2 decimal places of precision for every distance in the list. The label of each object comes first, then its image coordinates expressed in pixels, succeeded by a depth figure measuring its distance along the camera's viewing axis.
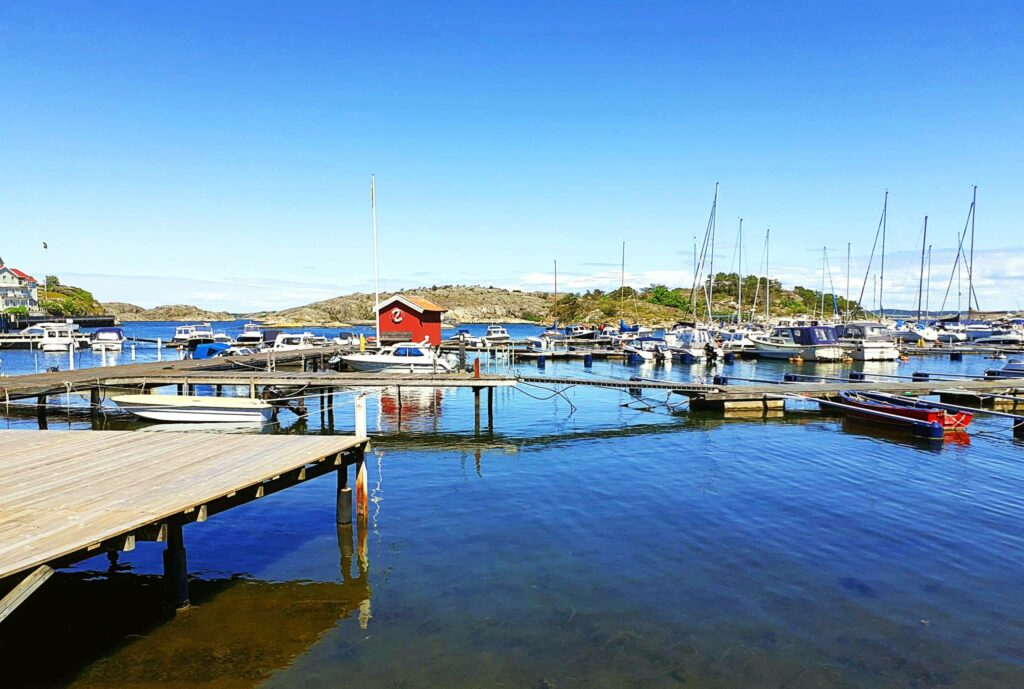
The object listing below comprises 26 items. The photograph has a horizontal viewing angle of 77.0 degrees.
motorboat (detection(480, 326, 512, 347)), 67.81
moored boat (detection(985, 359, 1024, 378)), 39.51
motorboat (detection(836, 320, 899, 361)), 63.16
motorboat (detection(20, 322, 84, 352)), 72.38
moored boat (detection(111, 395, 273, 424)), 26.11
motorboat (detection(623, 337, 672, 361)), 58.88
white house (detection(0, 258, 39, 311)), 129.12
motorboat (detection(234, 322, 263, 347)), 62.88
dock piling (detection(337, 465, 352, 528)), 14.32
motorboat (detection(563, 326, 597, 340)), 81.40
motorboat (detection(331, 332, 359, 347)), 56.89
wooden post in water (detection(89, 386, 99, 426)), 29.06
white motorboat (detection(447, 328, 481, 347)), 66.34
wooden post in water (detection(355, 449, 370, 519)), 14.27
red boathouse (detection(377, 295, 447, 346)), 52.31
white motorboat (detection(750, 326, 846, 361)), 62.59
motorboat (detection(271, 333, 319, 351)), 53.06
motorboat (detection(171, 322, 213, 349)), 69.69
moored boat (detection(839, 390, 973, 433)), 25.84
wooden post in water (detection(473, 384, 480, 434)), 27.17
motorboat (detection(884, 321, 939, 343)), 76.35
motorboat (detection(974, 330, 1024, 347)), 75.12
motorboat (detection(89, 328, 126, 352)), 69.75
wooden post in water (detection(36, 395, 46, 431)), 26.14
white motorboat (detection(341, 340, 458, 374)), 39.44
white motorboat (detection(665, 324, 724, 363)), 60.25
